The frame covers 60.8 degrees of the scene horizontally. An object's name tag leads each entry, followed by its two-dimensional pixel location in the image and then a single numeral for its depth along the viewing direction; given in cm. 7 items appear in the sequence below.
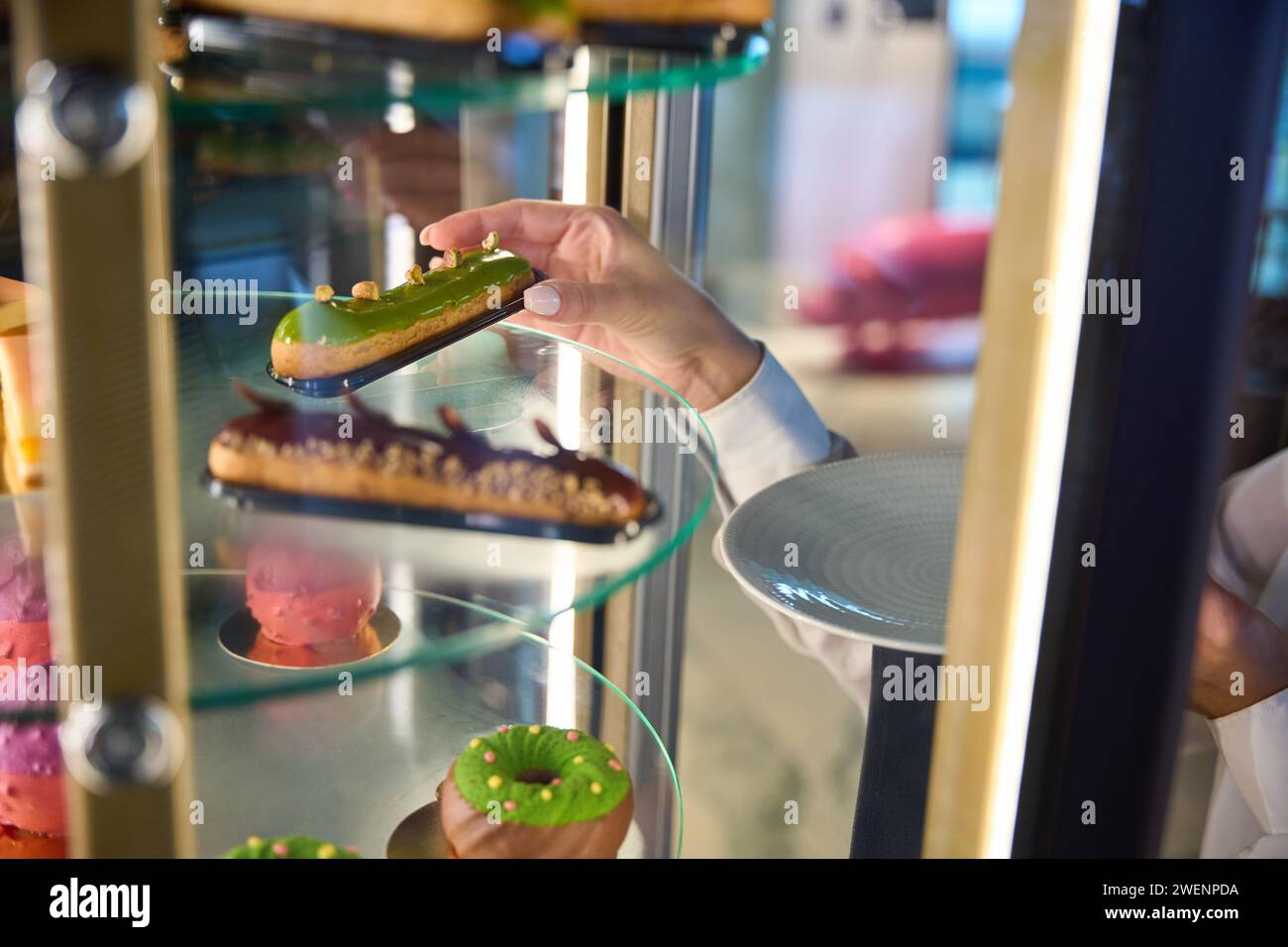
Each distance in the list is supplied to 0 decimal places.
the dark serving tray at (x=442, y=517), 59
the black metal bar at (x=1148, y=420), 42
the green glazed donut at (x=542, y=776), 70
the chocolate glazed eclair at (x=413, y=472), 58
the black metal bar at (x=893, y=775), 82
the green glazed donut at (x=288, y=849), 58
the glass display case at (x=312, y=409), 36
